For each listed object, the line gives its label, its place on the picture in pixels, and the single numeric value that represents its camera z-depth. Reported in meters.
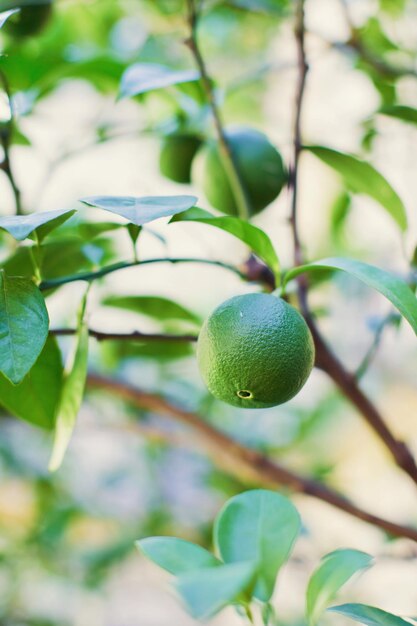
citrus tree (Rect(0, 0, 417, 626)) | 0.60
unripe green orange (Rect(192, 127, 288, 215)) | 0.77
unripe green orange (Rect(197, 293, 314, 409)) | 0.62
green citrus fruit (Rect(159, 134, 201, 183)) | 0.82
